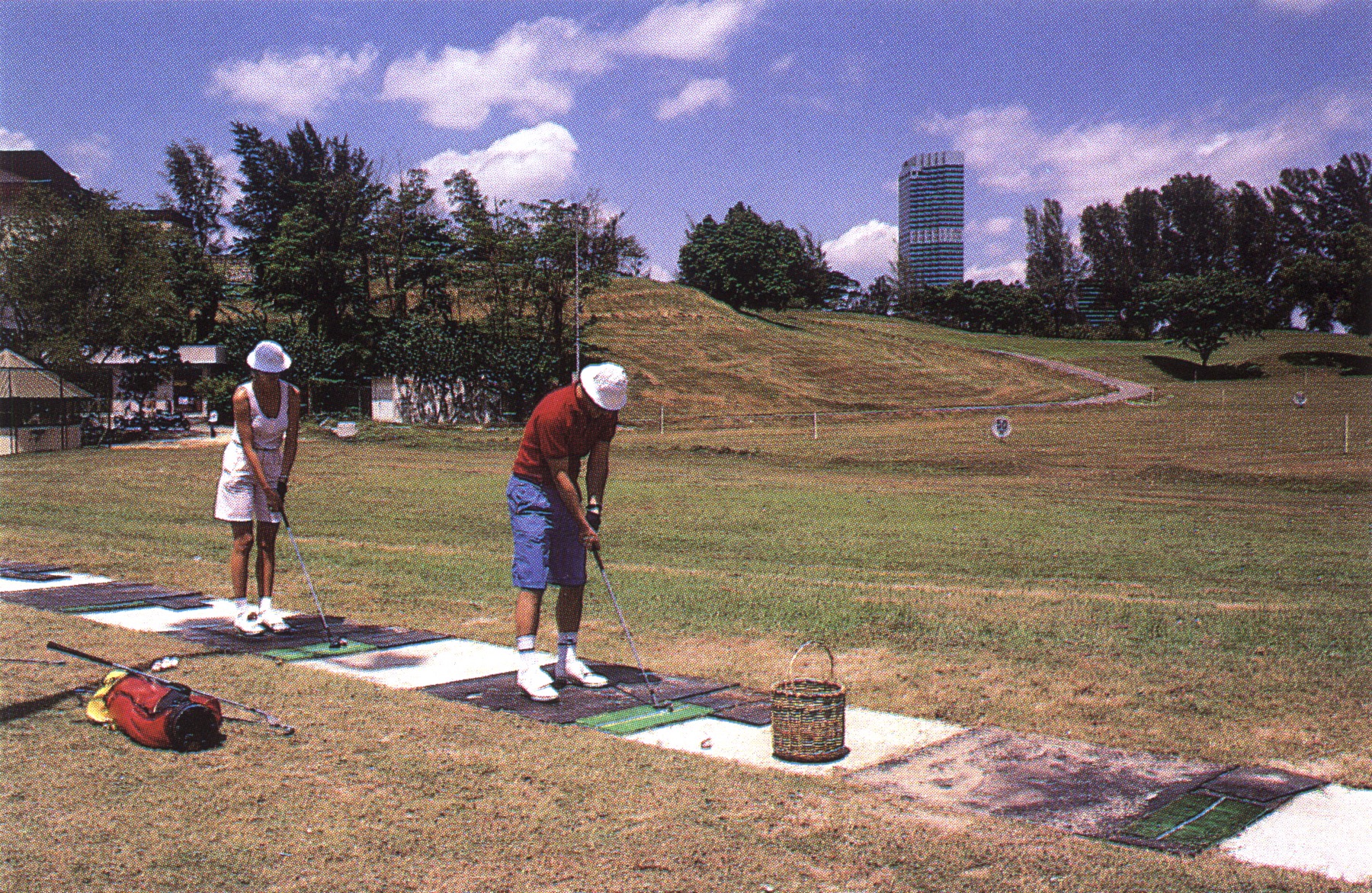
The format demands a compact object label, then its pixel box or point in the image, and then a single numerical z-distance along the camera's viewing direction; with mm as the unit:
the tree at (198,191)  84000
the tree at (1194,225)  112750
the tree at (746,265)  95938
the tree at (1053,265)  117500
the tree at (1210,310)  78312
